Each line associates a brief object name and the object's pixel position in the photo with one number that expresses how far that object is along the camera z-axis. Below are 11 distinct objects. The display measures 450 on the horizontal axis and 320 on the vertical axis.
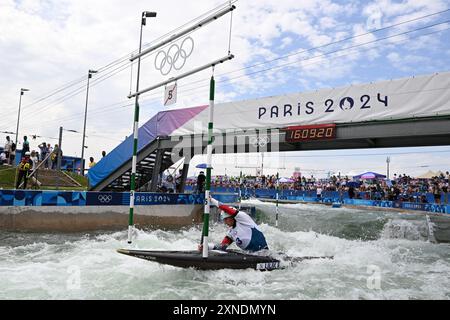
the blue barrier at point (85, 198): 12.46
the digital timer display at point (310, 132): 13.29
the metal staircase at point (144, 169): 17.94
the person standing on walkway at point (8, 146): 23.62
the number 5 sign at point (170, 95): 8.62
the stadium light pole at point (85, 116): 26.62
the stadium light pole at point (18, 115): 34.28
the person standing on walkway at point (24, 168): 14.67
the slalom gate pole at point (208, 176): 6.56
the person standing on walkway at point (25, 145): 19.61
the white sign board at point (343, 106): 11.47
